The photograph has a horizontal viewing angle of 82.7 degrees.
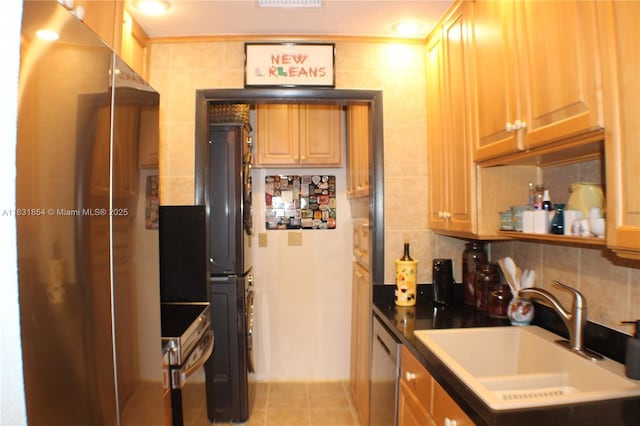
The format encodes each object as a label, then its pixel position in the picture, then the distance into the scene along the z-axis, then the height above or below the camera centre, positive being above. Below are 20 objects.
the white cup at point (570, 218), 1.20 -0.01
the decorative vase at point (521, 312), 1.59 -0.42
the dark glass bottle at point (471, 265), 1.96 -0.26
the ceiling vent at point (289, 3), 1.72 +1.03
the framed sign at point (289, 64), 2.04 +0.88
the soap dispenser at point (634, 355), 1.05 -0.41
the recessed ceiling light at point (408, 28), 1.92 +1.03
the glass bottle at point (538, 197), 1.42 +0.08
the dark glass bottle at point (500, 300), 1.74 -0.40
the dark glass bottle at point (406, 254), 2.02 -0.20
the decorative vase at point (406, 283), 1.97 -0.35
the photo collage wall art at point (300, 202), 3.21 +0.16
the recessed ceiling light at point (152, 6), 1.71 +1.04
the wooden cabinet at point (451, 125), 1.66 +0.47
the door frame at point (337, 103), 2.05 +0.59
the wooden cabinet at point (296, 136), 2.99 +0.70
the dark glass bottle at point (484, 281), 1.86 -0.33
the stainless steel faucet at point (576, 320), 1.26 -0.37
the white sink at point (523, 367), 1.00 -0.52
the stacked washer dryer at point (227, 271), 2.51 -0.35
